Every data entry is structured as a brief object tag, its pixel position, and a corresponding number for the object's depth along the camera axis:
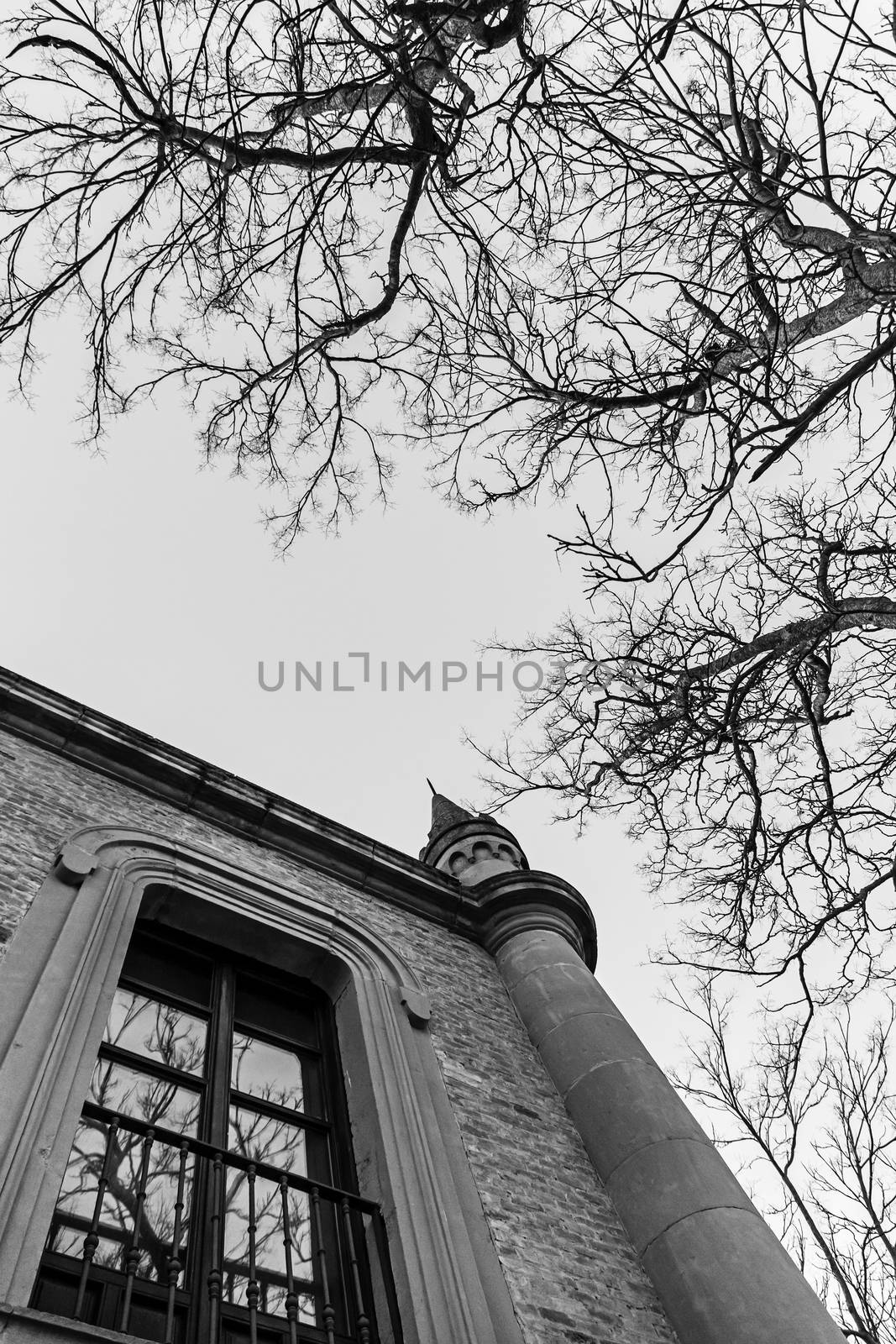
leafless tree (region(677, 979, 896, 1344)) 11.91
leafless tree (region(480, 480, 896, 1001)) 6.85
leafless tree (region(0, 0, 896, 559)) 4.71
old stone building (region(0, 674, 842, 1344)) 4.09
